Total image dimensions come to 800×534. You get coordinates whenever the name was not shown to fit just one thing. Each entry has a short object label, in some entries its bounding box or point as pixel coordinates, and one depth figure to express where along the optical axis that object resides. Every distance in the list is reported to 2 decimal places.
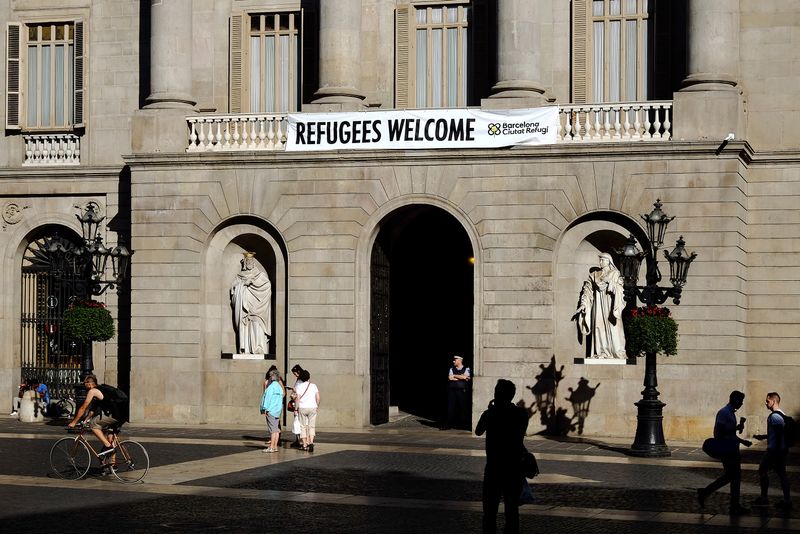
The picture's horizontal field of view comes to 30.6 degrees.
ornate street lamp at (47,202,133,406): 37.28
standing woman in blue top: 32.00
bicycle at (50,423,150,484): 25.82
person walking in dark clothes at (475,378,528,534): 17.94
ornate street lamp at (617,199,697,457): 32.03
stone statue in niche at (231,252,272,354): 39.38
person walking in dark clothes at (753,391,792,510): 23.08
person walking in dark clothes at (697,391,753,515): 22.39
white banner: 36.97
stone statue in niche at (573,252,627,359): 36.94
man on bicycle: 25.61
